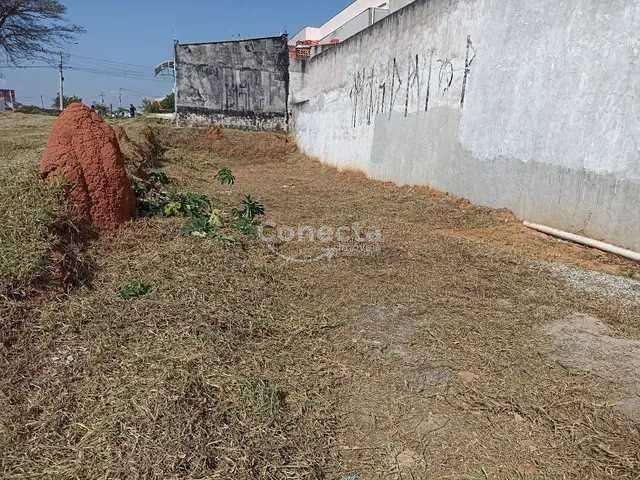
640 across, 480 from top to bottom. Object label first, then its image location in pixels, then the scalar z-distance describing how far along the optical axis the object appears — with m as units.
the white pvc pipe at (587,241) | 3.97
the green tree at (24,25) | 20.09
